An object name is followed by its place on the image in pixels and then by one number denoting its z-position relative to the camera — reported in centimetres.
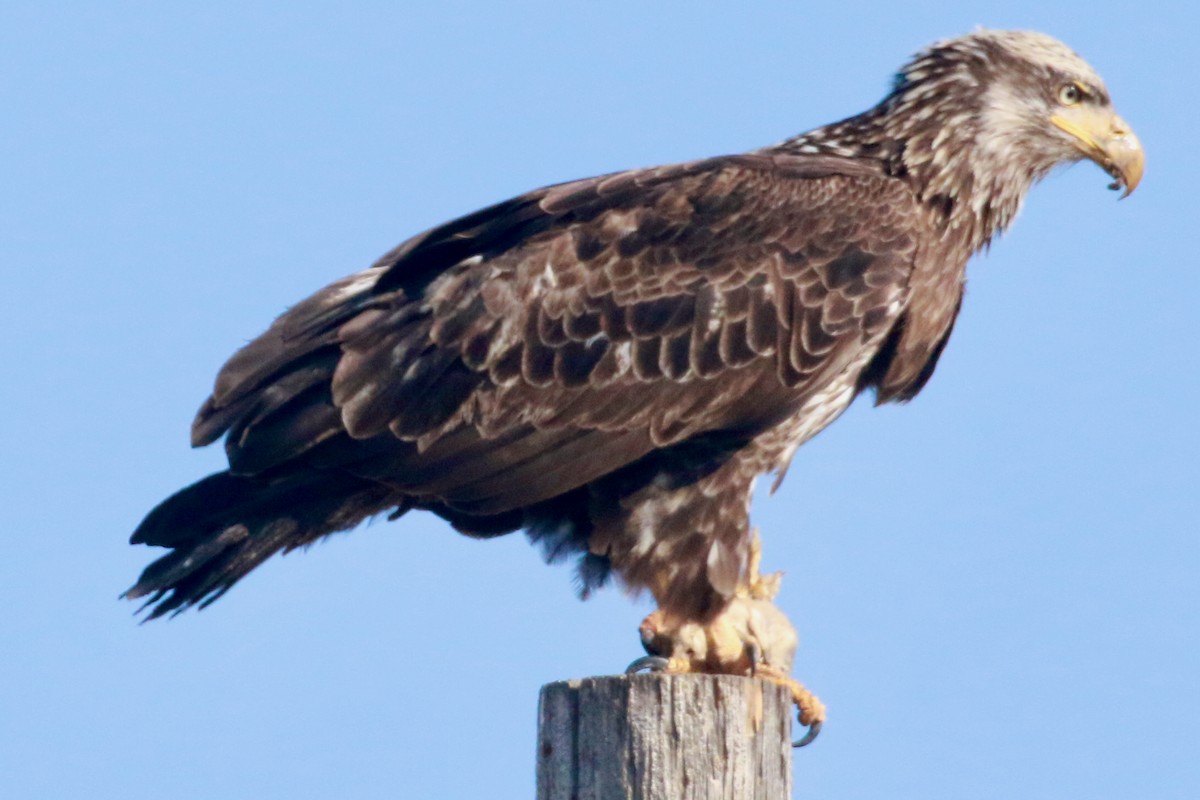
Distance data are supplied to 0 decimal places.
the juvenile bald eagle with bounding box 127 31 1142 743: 1262
